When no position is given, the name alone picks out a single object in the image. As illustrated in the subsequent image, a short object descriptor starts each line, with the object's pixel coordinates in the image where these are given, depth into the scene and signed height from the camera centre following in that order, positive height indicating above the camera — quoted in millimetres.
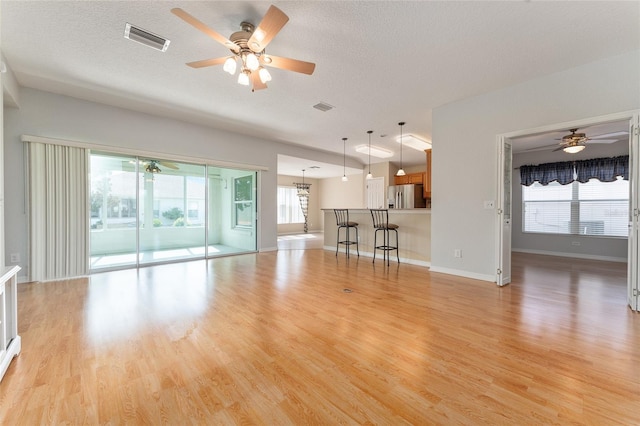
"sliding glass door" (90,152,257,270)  4719 -15
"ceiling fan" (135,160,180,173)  5098 +895
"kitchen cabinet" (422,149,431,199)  6754 +824
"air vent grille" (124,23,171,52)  2635 +1782
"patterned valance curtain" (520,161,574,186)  6316 +899
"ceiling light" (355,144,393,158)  7585 +1762
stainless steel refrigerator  8203 +415
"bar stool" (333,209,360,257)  6242 -331
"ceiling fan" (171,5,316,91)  2131 +1490
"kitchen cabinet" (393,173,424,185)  9134 +1092
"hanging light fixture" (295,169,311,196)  11844 +981
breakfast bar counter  5207 -512
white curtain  3914 -9
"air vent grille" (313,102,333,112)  4527 +1802
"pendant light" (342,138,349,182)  7164 +1821
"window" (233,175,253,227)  6715 +205
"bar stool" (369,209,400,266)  5466 -323
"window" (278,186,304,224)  11688 +177
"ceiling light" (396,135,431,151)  6445 +1706
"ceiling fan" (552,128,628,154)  4430 +1199
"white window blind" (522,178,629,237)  5801 +34
